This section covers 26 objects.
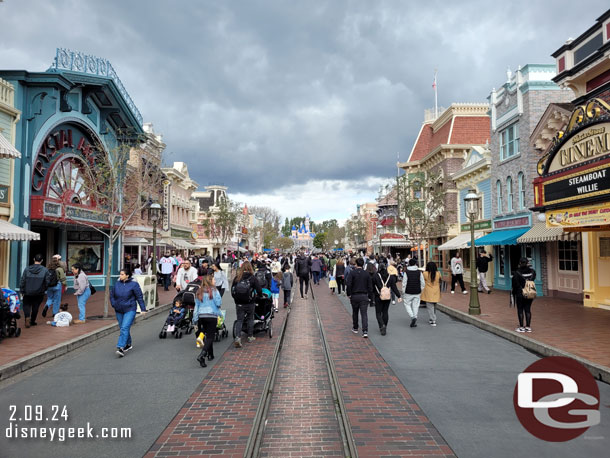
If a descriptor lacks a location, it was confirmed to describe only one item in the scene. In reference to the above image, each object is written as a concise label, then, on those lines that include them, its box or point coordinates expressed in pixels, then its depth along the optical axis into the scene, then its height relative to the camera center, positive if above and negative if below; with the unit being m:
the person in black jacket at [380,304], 10.01 -1.21
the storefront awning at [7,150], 11.68 +2.99
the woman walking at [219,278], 10.68 -0.63
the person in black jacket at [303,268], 17.55 -0.58
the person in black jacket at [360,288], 9.55 -0.77
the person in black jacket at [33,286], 10.08 -0.74
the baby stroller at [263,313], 9.52 -1.35
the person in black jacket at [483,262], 17.80 -0.35
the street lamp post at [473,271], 12.47 -0.54
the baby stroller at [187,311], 9.50 -1.34
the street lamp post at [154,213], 15.42 +1.60
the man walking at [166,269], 20.60 -0.69
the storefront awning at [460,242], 24.02 +0.74
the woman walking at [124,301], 7.79 -0.87
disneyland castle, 142.12 +6.39
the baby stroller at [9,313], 8.64 -1.22
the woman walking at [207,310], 7.23 -0.98
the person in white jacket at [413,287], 10.50 -0.83
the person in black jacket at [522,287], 9.41 -0.77
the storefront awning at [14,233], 12.36 +0.70
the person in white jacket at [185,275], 11.68 -0.59
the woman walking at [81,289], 10.95 -0.90
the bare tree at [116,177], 13.02 +2.89
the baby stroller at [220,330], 9.19 -1.71
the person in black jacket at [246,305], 8.49 -1.06
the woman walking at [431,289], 10.99 -0.93
